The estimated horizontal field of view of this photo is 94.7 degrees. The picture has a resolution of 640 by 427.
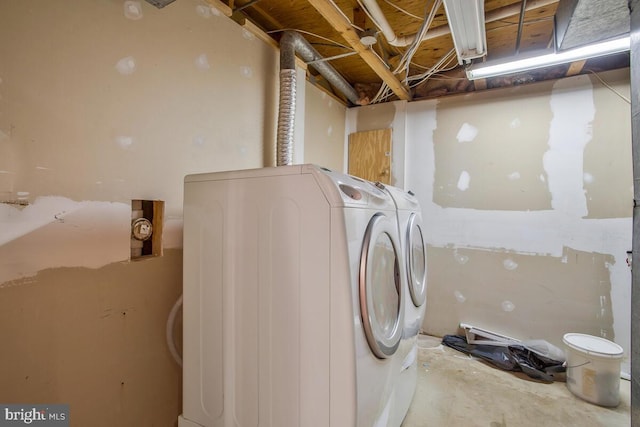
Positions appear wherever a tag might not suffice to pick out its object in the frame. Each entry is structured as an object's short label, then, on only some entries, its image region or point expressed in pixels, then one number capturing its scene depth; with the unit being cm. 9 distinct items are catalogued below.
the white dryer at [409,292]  161
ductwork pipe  211
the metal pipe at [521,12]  188
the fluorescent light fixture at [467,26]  154
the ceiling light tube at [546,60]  195
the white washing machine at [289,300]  107
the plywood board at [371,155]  337
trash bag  242
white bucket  206
